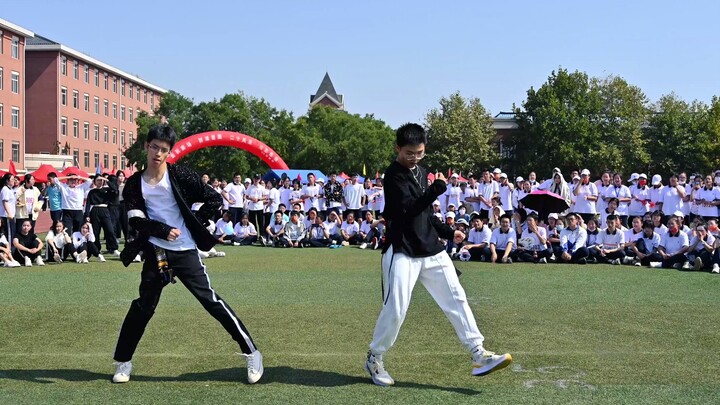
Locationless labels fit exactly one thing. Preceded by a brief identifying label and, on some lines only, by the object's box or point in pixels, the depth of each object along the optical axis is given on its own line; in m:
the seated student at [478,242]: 16.62
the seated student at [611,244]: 15.94
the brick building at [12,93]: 59.70
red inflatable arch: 31.47
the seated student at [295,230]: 20.77
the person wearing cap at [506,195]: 19.55
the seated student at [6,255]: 15.16
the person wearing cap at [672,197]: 18.06
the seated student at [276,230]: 20.80
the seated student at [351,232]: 20.89
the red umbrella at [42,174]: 35.74
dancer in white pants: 5.64
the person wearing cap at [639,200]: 18.55
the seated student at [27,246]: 15.50
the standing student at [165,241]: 5.79
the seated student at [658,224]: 15.91
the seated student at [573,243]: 15.80
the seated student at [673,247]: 14.97
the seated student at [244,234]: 21.45
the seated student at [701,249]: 14.50
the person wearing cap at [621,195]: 18.45
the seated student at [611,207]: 17.69
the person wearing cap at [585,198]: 17.88
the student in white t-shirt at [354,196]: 21.80
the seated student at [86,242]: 16.12
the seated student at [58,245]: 15.99
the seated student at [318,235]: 20.66
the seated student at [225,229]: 21.41
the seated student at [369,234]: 19.86
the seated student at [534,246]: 16.05
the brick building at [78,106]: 69.75
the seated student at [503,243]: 16.17
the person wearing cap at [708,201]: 17.47
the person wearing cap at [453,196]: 20.67
